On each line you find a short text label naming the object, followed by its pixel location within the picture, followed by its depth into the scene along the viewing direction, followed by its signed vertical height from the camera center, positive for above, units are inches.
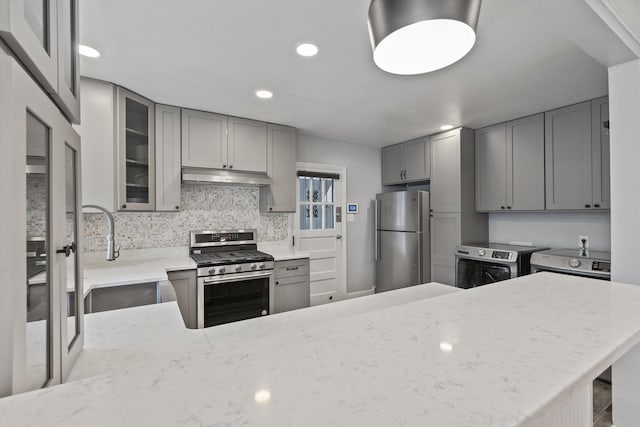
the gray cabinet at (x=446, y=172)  132.4 +19.0
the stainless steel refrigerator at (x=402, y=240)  142.8 -13.4
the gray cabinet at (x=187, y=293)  98.7 -26.6
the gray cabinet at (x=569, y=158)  102.7 +20.0
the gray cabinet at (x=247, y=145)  120.3 +29.1
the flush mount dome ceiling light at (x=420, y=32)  34.3 +23.4
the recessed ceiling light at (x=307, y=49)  70.2 +40.2
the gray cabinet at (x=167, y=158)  107.1 +20.9
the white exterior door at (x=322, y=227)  151.7 -7.0
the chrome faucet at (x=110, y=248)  67.1 -7.6
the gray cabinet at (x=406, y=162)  147.6 +27.6
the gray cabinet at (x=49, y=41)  15.4 +11.2
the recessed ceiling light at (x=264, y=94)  96.7 +40.3
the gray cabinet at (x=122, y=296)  78.2 -22.7
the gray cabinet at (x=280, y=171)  129.6 +19.4
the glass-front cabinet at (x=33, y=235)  15.0 -1.3
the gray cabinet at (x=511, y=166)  115.9 +19.9
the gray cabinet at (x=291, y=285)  119.5 -29.5
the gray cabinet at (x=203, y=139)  111.9 +29.3
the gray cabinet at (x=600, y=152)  97.9 +20.3
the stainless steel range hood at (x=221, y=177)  109.3 +14.6
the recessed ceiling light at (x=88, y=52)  70.2 +40.1
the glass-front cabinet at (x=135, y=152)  94.7 +21.4
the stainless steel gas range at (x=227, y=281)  102.7 -24.4
